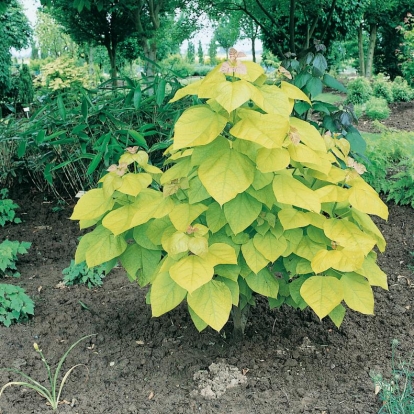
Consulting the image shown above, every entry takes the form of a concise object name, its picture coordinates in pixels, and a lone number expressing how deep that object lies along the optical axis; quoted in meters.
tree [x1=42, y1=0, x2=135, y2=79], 12.13
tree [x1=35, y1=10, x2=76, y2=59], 31.83
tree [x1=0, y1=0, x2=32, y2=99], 13.49
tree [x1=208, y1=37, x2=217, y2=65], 57.19
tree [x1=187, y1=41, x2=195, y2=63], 50.78
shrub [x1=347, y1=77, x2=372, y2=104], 12.27
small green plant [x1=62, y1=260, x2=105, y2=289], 3.37
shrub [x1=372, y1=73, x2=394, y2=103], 12.62
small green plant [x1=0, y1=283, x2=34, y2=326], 2.79
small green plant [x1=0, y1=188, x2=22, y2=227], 4.70
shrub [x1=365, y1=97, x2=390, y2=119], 10.11
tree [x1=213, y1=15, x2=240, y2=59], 22.60
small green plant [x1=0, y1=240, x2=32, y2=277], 3.39
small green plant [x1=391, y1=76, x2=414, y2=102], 12.69
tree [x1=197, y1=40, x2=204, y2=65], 62.92
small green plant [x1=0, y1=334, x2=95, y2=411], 2.12
